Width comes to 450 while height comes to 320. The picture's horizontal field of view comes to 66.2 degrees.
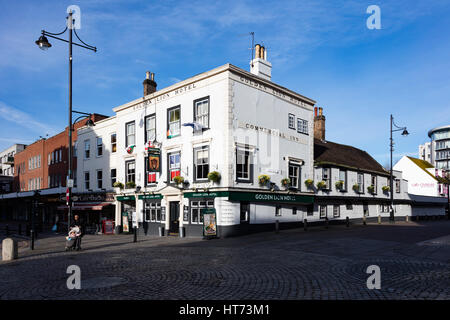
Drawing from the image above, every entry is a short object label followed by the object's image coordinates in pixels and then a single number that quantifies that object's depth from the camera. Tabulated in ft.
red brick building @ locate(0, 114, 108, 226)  130.51
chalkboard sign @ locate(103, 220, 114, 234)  88.79
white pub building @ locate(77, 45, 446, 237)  69.10
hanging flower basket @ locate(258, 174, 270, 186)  72.90
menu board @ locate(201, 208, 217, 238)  66.85
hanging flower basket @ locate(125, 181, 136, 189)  88.38
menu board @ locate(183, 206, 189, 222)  74.59
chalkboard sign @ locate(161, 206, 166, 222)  80.94
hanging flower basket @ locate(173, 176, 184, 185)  73.67
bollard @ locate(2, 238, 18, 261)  45.70
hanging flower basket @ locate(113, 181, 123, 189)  92.17
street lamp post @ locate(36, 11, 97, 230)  53.57
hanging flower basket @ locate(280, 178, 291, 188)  78.36
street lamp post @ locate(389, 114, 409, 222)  108.87
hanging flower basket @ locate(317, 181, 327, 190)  88.87
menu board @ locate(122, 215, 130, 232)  88.63
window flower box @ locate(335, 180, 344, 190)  96.28
